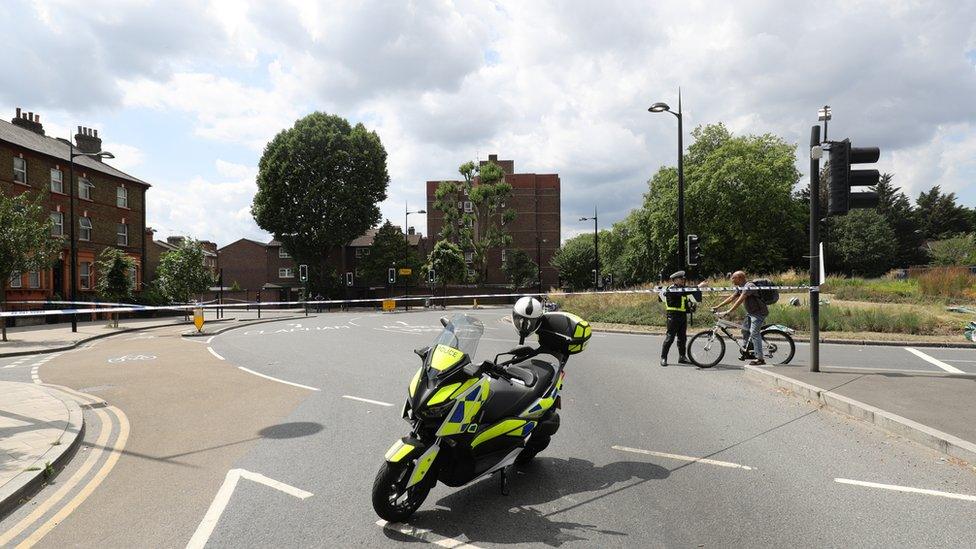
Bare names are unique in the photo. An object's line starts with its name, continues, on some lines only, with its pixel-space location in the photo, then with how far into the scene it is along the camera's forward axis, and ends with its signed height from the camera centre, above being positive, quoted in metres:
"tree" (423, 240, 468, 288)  53.06 +1.09
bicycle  10.02 -1.34
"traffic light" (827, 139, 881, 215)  8.43 +1.44
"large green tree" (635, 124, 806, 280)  40.28 +4.65
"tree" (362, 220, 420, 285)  55.09 +2.06
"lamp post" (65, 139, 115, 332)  20.88 +0.77
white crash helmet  4.74 -0.34
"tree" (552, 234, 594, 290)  77.50 +0.97
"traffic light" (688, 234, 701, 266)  18.30 +0.68
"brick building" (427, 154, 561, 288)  74.19 +8.10
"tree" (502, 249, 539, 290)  60.47 +0.52
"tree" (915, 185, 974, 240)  64.88 +5.87
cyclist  9.67 -0.69
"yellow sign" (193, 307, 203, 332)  19.81 -1.45
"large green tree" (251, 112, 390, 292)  45.81 +7.18
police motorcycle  3.63 -1.03
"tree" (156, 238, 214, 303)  29.56 +0.23
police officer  10.06 -0.70
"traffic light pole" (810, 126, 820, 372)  8.65 +0.05
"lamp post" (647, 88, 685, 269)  18.26 +2.13
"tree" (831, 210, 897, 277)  49.88 +2.28
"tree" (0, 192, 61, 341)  18.31 +1.31
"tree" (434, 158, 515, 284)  57.19 +6.85
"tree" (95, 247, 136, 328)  26.56 -0.04
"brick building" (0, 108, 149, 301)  29.17 +4.93
